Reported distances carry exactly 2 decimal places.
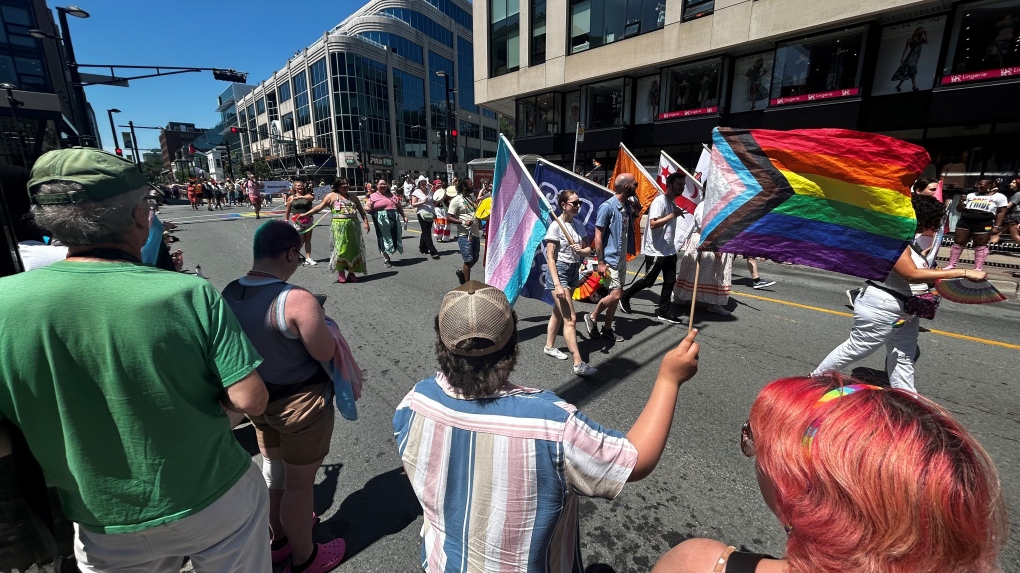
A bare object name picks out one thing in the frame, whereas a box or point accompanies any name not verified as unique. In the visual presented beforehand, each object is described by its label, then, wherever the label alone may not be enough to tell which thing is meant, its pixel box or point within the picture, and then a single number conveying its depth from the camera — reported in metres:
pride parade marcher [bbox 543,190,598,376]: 4.13
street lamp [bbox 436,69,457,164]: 21.73
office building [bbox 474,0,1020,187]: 12.55
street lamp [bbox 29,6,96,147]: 12.79
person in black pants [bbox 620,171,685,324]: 5.47
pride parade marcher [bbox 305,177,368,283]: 7.75
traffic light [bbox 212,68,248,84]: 13.69
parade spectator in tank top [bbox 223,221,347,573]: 1.86
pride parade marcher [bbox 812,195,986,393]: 3.09
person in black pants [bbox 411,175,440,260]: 10.06
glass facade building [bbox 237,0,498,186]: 49.09
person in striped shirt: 1.17
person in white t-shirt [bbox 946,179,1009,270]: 8.42
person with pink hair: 0.74
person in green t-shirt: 1.13
